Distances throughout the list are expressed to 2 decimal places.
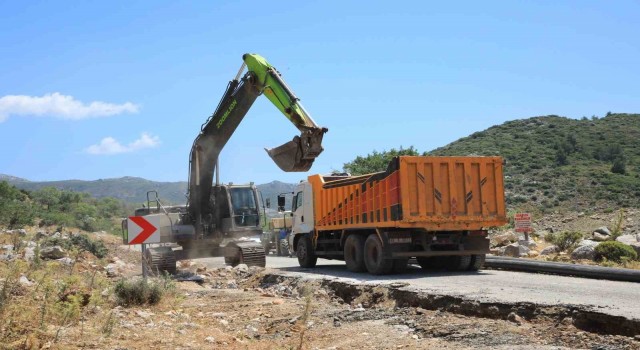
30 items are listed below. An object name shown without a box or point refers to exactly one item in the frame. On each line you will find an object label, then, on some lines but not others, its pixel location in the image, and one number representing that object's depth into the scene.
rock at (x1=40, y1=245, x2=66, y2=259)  20.10
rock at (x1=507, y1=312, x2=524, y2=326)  8.97
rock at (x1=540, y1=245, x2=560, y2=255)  22.83
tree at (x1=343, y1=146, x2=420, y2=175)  52.47
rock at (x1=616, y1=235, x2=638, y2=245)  22.16
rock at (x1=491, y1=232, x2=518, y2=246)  27.11
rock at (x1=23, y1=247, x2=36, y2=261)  17.88
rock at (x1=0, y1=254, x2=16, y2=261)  16.22
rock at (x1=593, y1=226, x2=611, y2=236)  27.11
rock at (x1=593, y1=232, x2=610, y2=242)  24.99
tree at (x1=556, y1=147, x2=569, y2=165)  58.84
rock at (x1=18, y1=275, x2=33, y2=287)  11.33
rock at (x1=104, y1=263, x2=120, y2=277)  19.20
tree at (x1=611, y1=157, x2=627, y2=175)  53.47
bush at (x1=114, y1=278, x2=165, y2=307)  11.38
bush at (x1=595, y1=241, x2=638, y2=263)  18.34
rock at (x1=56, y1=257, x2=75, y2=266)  17.84
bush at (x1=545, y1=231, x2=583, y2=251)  23.05
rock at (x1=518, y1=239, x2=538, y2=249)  23.65
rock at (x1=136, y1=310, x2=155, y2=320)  9.98
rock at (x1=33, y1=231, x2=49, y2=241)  24.86
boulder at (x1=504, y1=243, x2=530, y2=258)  22.31
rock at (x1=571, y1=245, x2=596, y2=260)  19.41
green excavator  18.42
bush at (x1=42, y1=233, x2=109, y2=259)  23.30
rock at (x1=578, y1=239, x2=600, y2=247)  20.88
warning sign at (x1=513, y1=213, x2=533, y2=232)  22.98
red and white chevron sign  13.05
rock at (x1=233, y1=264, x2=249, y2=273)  19.10
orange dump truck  15.17
